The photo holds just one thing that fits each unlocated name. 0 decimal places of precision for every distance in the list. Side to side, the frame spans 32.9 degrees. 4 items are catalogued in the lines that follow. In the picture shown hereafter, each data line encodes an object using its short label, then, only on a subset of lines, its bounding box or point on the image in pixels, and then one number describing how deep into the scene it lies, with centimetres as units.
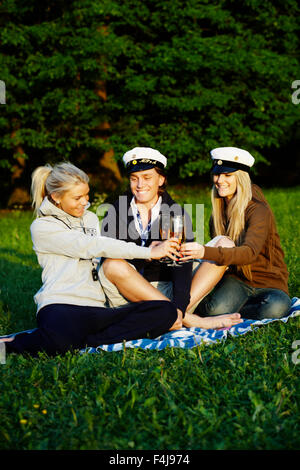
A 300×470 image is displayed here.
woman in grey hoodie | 396
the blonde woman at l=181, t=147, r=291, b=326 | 439
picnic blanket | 388
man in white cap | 438
